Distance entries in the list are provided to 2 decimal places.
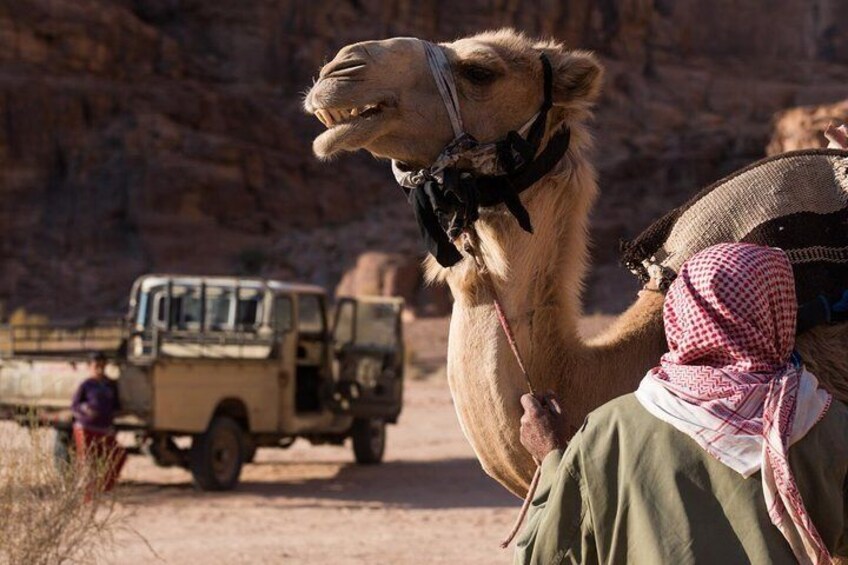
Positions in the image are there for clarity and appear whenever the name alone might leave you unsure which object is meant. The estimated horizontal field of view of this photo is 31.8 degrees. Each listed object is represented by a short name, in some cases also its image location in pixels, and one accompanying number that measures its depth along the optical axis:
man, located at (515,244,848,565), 2.88
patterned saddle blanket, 4.06
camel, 3.93
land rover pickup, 13.00
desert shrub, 7.23
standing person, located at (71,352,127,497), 12.01
